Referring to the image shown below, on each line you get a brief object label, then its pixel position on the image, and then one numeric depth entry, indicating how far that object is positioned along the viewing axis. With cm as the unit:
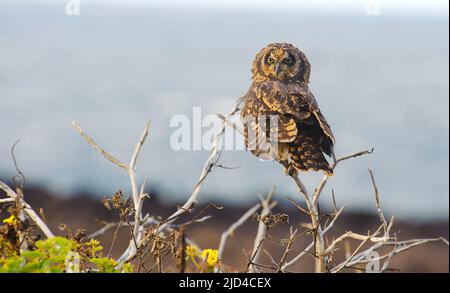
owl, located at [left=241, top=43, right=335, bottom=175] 586
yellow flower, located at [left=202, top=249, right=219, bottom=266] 481
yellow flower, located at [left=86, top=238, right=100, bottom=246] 454
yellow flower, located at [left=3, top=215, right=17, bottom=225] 452
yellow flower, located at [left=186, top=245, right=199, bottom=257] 478
